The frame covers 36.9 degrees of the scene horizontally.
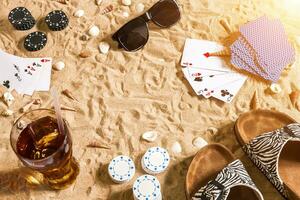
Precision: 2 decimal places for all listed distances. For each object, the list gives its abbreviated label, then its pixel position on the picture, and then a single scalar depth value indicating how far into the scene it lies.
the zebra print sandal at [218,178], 1.18
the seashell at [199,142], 1.35
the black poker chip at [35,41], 1.54
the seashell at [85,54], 1.52
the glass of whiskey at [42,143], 1.11
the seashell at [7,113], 1.40
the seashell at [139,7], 1.64
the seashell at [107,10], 1.63
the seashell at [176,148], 1.34
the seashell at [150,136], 1.36
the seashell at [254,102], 1.42
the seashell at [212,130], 1.38
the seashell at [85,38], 1.56
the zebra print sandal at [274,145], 1.24
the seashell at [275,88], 1.45
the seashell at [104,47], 1.54
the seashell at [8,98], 1.43
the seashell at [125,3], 1.65
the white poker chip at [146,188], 1.22
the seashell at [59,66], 1.49
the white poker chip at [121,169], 1.27
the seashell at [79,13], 1.62
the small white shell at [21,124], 1.13
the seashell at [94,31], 1.57
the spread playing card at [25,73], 1.46
